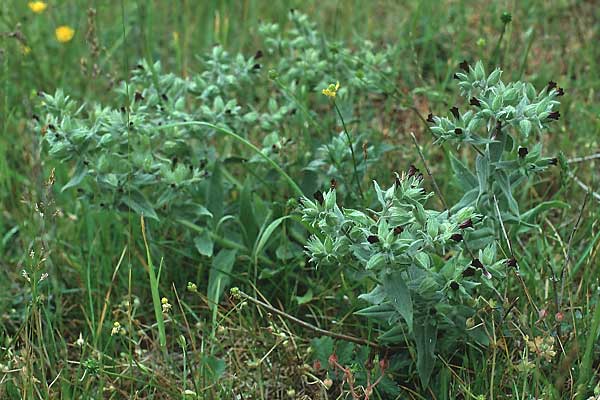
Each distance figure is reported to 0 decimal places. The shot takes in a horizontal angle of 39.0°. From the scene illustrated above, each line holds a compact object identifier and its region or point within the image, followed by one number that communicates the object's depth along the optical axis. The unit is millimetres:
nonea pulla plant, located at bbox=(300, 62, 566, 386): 1778
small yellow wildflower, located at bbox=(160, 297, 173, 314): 1913
